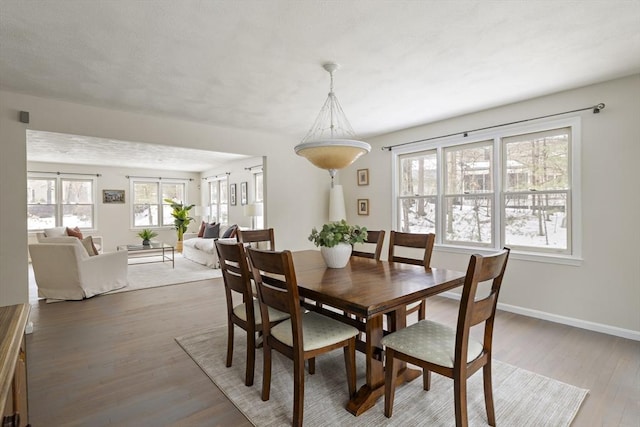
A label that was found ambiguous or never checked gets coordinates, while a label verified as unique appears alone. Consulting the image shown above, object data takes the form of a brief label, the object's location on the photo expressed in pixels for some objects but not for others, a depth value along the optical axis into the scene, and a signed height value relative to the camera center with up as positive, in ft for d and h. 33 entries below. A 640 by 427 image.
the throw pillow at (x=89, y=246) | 15.67 -1.62
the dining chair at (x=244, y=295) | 6.86 -1.85
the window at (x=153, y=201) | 29.50 +1.16
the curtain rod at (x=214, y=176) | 27.92 +3.45
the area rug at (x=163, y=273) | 16.92 -3.66
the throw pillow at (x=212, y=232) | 24.76 -1.51
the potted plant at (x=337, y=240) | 7.83 -0.71
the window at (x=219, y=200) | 28.58 +1.17
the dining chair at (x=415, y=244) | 8.63 -0.96
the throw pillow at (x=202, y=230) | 26.11 -1.43
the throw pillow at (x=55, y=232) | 21.22 -1.22
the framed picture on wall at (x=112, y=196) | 27.86 +1.54
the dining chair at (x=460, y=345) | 5.04 -2.39
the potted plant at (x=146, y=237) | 22.78 -1.72
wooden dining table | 5.43 -1.47
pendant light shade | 8.18 +1.62
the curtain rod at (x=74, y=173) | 25.82 +3.35
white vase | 7.90 -1.08
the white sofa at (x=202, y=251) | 20.74 -2.71
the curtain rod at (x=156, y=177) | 28.88 +3.38
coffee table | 21.47 -3.39
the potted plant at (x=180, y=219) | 28.60 -0.55
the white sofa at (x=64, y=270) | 13.94 -2.52
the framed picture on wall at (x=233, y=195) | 26.94 +1.50
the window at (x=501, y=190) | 11.24 +0.85
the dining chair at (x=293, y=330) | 5.64 -2.35
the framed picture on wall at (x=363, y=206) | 18.05 +0.28
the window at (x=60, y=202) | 25.00 +0.95
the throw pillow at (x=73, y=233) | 20.67 -1.25
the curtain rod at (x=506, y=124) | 10.18 +3.34
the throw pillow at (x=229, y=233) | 21.81 -1.41
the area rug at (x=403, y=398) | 6.04 -3.92
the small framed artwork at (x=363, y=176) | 18.01 +1.99
